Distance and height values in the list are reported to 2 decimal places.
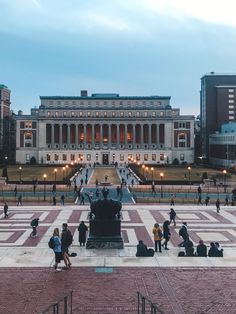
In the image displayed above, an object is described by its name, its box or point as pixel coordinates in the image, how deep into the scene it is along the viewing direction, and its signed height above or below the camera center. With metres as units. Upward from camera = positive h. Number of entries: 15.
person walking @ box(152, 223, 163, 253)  25.84 -5.13
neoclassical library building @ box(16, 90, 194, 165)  154.96 +4.06
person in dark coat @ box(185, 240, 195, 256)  24.66 -5.66
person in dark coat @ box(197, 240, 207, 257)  24.30 -5.58
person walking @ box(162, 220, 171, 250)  27.13 -5.39
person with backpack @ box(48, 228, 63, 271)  21.44 -4.77
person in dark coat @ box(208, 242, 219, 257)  24.59 -5.76
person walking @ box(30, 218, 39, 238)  30.87 -5.67
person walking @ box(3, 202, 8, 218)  39.66 -5.60
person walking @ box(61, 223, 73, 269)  21.88 -4.73
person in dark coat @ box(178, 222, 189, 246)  27.12 -5.31
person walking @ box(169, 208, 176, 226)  36.13 -5.56
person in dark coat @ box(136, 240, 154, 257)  24.52 -5.72
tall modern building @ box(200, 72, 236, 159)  156.25 +14.64
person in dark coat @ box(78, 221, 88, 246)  27.34 -5.35
